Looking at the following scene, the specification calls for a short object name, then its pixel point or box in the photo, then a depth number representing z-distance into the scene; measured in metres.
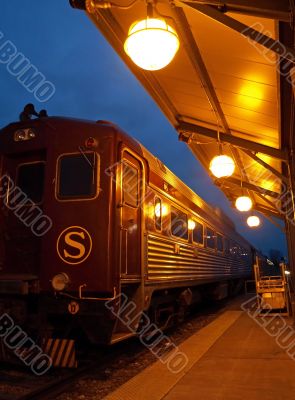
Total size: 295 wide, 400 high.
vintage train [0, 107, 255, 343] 5.27
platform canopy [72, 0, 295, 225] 4.48
